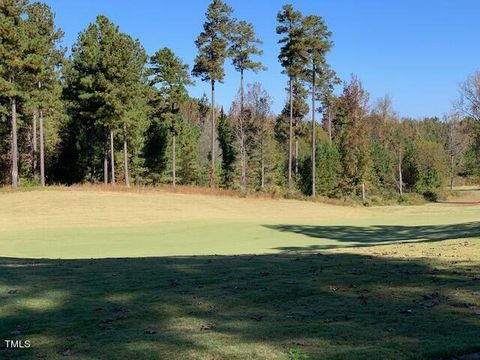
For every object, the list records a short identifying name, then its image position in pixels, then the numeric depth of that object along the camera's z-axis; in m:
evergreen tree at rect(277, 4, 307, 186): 54.88
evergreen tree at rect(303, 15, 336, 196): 55.34
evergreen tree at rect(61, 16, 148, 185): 48.66
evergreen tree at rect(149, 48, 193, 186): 58.91
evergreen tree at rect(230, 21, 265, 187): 60.18
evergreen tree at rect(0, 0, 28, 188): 40.67
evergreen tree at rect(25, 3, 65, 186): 43.00
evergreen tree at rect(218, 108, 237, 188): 74.75
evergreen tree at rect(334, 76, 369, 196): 58.59
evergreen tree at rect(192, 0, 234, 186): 56.16
